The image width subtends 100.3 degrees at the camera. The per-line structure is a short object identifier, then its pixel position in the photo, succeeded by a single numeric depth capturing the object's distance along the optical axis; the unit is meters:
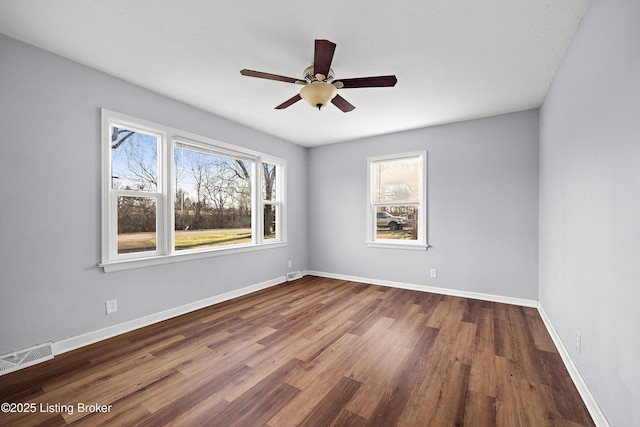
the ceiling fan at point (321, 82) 2.07
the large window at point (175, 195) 2.81
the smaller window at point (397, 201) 4.38
